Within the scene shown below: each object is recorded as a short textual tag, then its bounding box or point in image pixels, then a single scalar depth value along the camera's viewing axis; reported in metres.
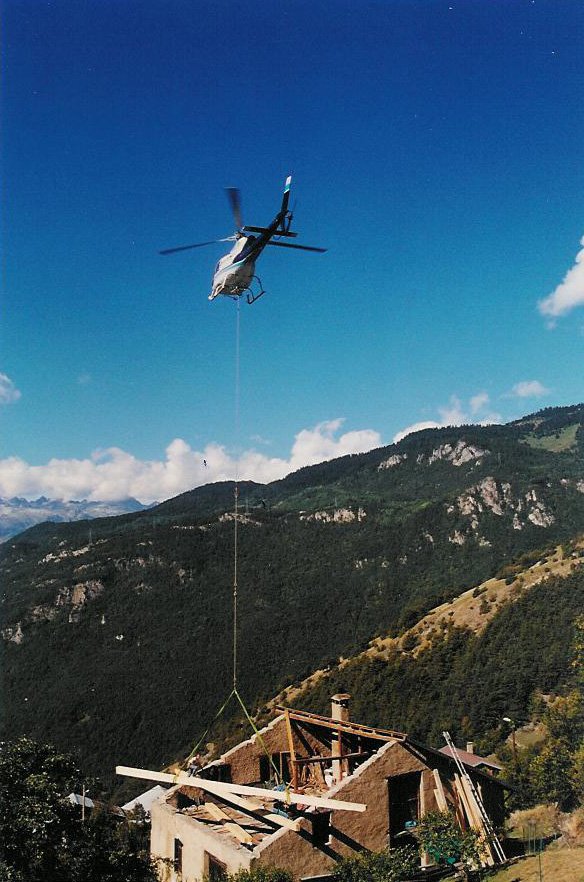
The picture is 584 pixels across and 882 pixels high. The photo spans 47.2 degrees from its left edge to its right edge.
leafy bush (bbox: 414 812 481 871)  19.92
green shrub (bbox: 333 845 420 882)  17.86
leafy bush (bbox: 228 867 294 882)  15.76
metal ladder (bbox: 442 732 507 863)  21.56
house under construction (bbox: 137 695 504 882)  17.95
